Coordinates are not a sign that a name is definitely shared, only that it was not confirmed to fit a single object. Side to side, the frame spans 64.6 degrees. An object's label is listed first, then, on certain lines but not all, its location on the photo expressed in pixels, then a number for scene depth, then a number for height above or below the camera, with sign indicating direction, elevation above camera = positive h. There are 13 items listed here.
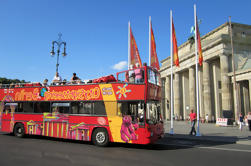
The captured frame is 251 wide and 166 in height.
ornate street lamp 20.52 +6.13
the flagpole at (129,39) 19.01 +6.30
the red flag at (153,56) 17.77 +4.34
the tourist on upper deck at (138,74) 9.95 +1.51
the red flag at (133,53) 18.46 +4.80
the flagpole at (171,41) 17.64 +5.56
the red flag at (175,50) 17.57 +4.78
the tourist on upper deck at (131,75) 10.17 +1.49
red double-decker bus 9.72 -0.33
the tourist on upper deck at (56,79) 12.35 +1.70
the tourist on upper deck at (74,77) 12.67 +1.73
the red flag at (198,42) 17.04 +5.25
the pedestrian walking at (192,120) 15.10 -1.21
